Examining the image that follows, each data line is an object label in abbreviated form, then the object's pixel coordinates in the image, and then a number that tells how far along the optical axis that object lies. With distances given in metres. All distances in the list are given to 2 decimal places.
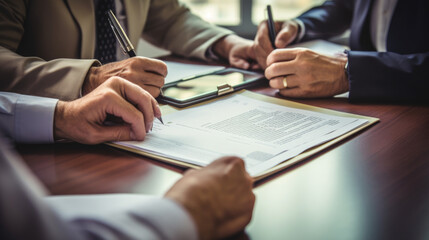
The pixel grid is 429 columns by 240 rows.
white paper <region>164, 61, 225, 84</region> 1.15
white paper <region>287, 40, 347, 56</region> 1.38
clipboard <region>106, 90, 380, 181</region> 0.66
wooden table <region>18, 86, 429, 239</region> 0.52
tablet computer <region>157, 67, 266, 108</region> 0.97
